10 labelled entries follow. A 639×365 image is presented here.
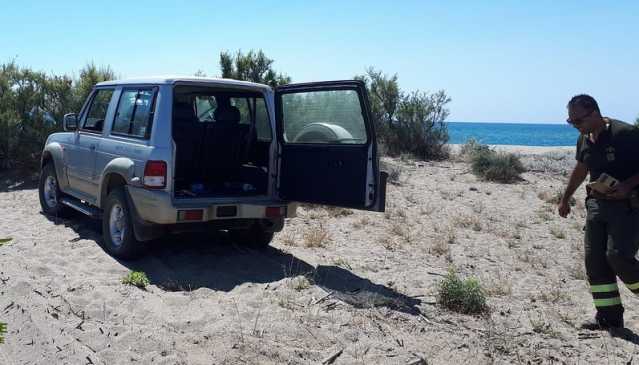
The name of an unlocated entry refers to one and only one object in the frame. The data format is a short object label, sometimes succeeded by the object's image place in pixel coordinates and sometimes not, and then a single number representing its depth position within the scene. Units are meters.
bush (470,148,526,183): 13.77
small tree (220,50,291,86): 15.46
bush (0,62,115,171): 12.82
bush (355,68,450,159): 17.73
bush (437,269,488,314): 5.31
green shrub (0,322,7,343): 1.63
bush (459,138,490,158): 16.17
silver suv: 6.05
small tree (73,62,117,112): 13.55
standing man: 4.81
